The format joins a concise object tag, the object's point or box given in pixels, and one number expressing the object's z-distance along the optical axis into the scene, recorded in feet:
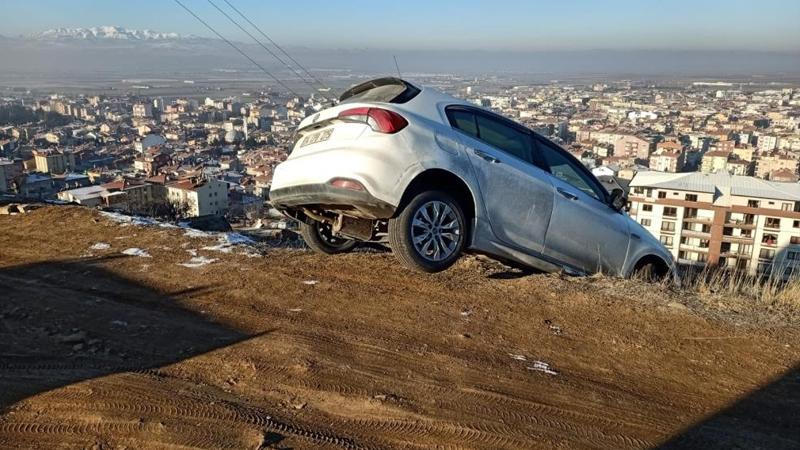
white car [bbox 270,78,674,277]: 14.12
